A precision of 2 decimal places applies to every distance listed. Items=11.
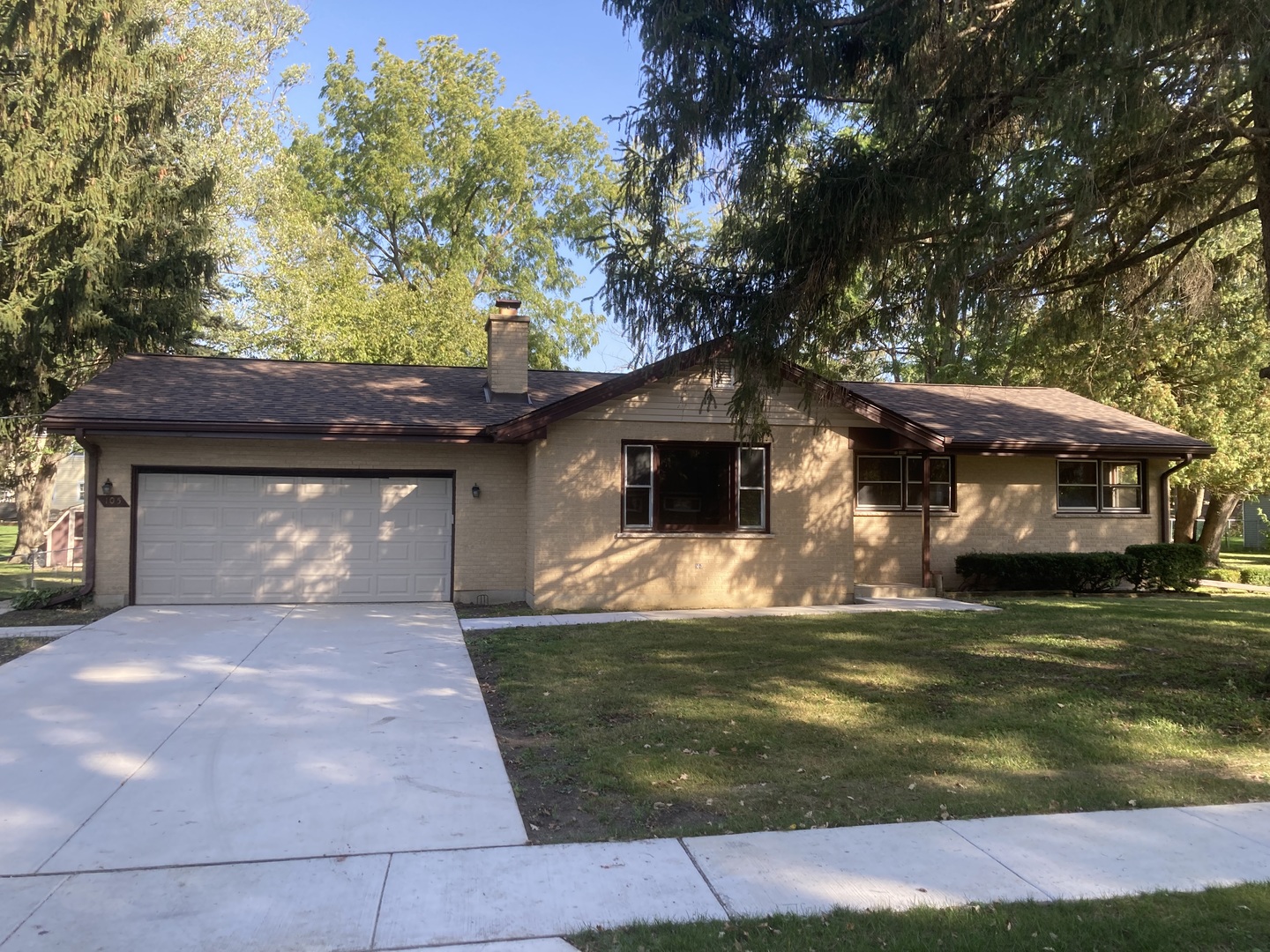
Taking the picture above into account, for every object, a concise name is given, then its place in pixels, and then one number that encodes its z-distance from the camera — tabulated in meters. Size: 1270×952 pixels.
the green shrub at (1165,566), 17.59
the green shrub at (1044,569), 17.03
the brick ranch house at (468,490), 14.15
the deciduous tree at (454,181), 36.47
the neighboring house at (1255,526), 38.42
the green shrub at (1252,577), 21.55
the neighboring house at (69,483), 41.91
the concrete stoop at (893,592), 16.08
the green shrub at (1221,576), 21.64
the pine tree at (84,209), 17.88
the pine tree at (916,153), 7.02
